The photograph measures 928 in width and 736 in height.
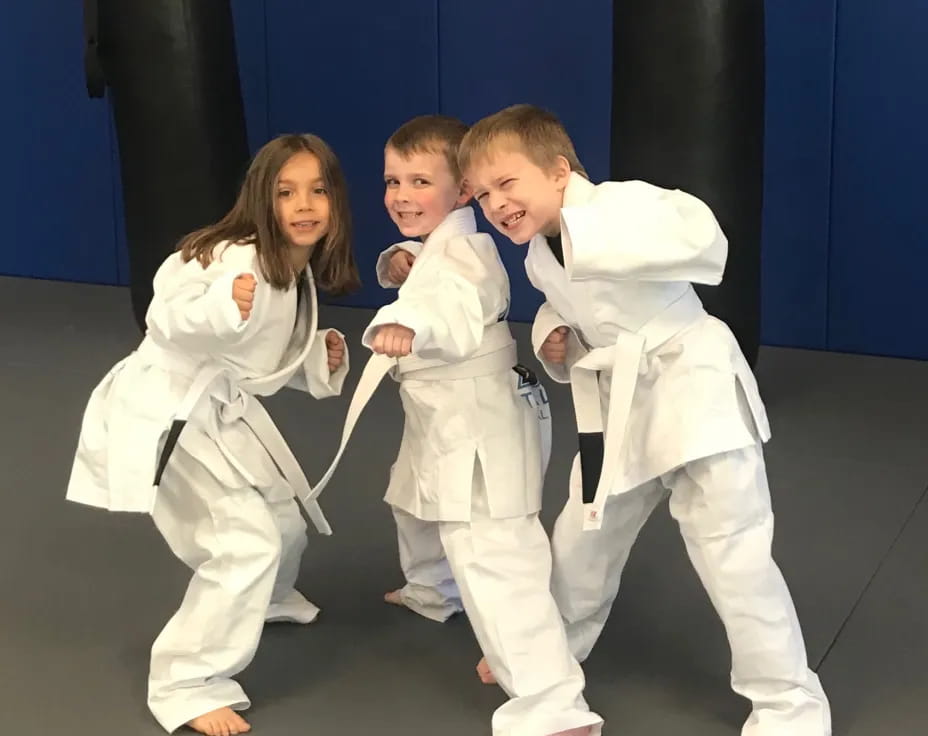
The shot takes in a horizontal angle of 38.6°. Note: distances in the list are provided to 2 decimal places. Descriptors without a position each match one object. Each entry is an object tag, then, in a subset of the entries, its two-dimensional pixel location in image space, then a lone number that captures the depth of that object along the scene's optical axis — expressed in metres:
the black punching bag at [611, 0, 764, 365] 3.75
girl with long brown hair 2.38
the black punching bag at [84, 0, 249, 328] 4.39
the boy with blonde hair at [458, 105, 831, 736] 2.11
